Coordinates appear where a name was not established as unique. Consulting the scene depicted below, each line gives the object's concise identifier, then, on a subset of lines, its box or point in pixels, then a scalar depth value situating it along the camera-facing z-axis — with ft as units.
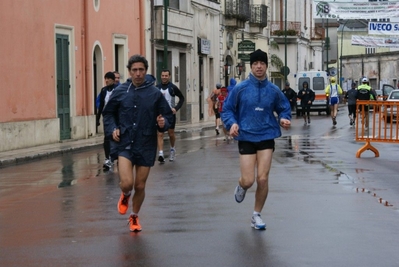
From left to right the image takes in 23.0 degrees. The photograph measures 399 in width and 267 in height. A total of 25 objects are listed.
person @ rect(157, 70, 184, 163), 61.93
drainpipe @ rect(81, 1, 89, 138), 99.14
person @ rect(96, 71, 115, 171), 57.98
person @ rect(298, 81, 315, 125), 128.57
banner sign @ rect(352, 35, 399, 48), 174.71
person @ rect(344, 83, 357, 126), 121.29
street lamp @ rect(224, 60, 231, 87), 163.94
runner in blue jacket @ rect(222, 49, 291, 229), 32.91
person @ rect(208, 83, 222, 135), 105.81
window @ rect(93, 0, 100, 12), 103.64
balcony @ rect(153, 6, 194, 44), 127.24
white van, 177.47
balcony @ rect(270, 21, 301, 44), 216.13
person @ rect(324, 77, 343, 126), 122.56
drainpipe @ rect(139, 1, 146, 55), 121.80
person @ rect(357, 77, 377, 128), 113.75
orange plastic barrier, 66.39
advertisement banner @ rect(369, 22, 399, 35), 158.11
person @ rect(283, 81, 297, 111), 142.75
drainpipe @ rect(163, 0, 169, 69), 116.88
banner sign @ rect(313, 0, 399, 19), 139.64
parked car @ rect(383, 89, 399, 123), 63.36
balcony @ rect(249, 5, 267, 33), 181.20
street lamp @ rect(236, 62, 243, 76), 166.50
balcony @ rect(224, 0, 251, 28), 163.64
